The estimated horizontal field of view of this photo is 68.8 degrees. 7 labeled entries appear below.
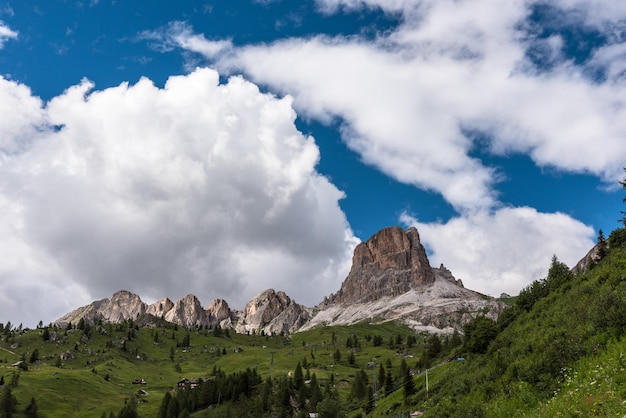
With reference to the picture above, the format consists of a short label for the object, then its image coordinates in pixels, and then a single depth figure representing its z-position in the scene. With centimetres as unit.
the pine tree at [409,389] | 9668
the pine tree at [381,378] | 17320
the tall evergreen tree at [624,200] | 6081
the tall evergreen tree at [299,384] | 19568
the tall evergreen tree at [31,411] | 19504
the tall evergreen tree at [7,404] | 18612
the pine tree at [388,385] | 14027
